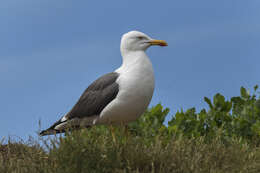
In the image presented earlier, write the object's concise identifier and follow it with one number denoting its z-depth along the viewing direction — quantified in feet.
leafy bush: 48.21
